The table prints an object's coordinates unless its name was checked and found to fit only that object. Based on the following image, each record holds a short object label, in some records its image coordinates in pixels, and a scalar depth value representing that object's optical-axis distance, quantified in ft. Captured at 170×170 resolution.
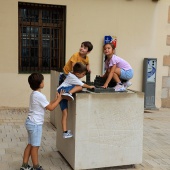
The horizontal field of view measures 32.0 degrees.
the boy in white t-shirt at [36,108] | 12.31
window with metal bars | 28.22
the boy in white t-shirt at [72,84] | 13.05
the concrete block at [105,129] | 12.92
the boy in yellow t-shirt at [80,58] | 15.24
